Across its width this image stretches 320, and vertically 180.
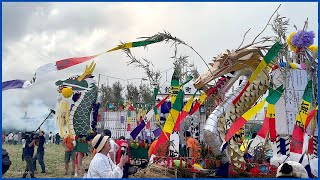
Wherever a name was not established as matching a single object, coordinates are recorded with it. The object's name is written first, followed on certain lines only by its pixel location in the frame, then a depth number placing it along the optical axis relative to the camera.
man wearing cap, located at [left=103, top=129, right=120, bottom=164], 6.84
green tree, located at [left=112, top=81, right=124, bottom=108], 19.98
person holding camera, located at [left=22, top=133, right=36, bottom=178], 10.88
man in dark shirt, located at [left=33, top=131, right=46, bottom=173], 11.51
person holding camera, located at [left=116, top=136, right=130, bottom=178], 7.63
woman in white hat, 4.72
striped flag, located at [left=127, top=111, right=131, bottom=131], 17.77
